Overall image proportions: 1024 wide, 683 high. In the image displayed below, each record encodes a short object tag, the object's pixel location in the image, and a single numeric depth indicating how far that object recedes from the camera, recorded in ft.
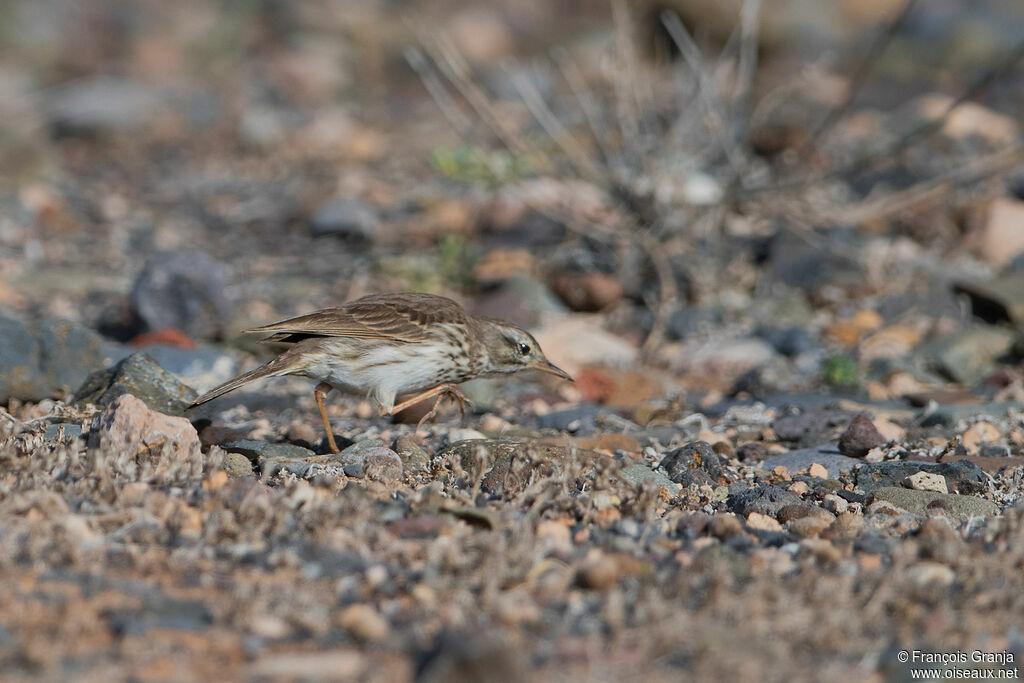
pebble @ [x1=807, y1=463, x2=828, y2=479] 39.24
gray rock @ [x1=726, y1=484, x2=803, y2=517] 33.71
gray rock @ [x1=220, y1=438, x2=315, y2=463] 38.55
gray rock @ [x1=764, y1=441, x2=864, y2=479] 40.04
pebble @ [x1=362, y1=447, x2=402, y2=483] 35.86
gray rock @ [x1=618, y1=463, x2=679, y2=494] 36.27
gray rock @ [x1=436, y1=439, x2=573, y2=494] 33.73
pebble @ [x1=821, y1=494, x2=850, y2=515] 34.65
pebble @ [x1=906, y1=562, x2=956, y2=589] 26.23
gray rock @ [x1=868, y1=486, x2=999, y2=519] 33.86
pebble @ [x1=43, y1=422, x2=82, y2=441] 36.42
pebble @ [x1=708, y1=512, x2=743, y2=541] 30.25
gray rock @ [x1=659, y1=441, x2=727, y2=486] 37.52
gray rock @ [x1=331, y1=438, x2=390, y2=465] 38.50
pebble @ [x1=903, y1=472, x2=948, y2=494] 36.78
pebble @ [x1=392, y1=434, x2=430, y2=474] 38.06
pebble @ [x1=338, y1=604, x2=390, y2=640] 22.82
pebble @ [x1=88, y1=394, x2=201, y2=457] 34.06
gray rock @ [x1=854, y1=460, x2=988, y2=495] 36.88
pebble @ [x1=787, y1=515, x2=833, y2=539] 30.94
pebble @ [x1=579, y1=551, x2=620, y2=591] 25.55
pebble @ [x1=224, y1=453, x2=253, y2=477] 35.68
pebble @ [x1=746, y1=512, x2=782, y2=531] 31.91
